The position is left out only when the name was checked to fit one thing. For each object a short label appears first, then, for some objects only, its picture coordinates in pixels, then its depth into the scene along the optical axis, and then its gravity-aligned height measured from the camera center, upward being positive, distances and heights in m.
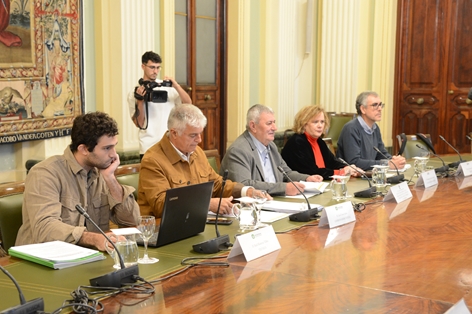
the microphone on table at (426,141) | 5.74 -0.69
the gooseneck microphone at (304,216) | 3.04 -0.70
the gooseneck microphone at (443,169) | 4.68 -0.75
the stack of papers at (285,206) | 3.25 -0.72
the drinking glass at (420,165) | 4.52 -0.71
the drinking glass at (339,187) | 3.55 -0.67
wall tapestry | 4.73 -0.07
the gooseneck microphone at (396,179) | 4.24 -0.75
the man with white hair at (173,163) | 3.17 -0.51
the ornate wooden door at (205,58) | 6.68 +0.01
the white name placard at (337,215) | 2.93 -0.69
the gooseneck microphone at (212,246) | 2.42 -0.67
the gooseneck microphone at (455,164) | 4.96 -0.77
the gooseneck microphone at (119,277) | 1.98 -0.65
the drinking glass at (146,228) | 2.36 -0.59
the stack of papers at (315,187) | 3.81 -0.72
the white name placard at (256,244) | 2.35 -0.66
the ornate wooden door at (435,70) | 8.27 -0.13
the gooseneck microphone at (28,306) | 1.64 -0.61
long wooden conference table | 1.88 -0.69
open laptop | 2.48 -0.59
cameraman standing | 4.82 -0.30
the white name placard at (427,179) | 4.11 -0.73
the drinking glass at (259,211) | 2.83 -0.64
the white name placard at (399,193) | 3.59 -0.72
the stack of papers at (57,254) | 2.21 -0.66
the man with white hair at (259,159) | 3.79 -0.60
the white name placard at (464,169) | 4.61 -0.75
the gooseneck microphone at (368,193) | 3.68 -0.73
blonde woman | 4.59 -0.58
